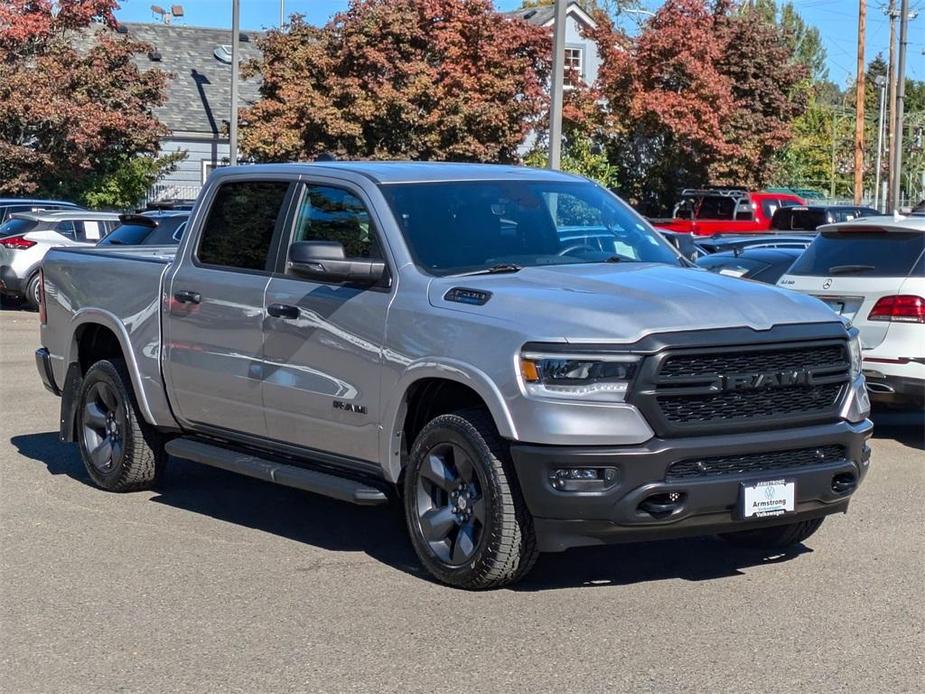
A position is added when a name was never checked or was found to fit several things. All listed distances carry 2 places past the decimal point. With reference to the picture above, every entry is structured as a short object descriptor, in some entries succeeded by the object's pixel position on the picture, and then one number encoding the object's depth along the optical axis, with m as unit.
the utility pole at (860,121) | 45.12
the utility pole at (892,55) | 44.91
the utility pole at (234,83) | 36.41
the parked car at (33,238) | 23.44
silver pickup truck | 6.12
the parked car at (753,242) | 20.00
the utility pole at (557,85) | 20.25
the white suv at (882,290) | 10.41
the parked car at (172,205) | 27.31
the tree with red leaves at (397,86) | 39.44
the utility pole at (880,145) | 59.62
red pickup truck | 37.78
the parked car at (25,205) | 26.38
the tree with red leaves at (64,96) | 36.69
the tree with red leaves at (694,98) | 43.44
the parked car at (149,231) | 19.11
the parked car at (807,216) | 33.88
